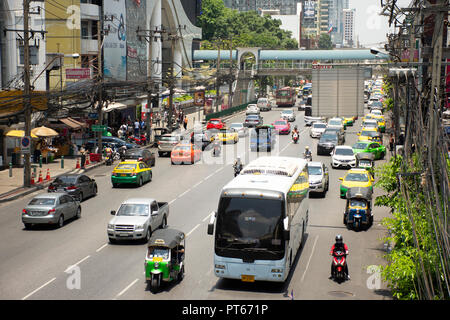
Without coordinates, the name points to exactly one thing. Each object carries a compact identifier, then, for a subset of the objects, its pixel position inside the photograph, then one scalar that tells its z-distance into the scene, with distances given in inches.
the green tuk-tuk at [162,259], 780.0
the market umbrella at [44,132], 1825.8
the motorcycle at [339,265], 823.1
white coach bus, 776.3
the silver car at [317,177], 1398.9
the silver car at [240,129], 2564.0
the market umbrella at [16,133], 1720.0
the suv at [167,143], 2080.2
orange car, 1903.3
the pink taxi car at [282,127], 2657.5
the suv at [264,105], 3880.4
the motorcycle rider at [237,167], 1540.5
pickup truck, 1011.3
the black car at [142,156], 1764.3
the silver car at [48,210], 1122.0
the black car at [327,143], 2087.8
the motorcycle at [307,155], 1780.8
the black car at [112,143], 2118.6
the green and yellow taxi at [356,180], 1353.3
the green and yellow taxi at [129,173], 1525.6
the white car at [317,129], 2524.6
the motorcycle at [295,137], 2363.4
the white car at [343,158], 1800.0
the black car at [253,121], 2886.3
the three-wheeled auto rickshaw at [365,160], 1644.9
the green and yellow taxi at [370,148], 1955.0
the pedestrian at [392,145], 1964.0
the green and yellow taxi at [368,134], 2162.9
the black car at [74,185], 1338.6
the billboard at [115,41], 2610.5
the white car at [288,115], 3179.9
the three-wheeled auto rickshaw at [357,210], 1126.4
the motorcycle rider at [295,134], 2363.4
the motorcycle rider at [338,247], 832.3
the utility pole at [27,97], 1456.7
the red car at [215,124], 2741.1
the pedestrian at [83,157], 1798.7
